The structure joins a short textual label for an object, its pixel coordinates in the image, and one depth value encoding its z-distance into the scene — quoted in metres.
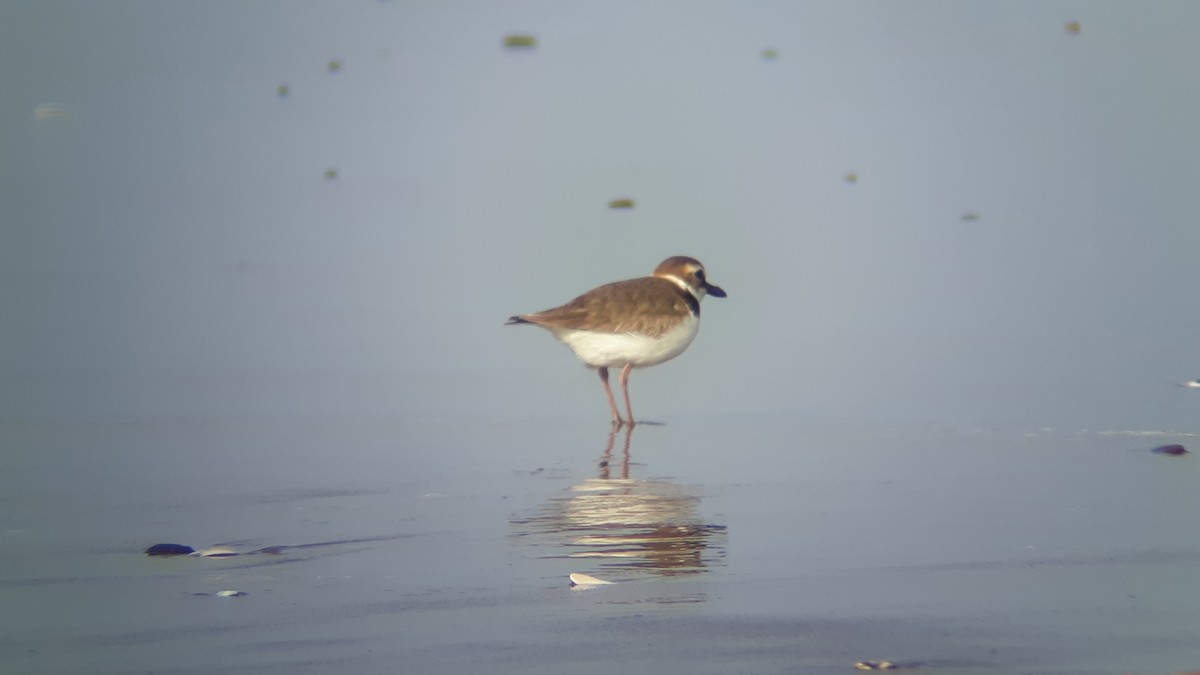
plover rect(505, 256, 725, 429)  18.48
